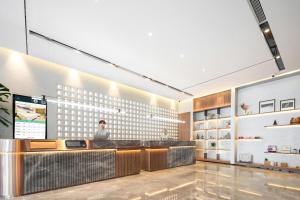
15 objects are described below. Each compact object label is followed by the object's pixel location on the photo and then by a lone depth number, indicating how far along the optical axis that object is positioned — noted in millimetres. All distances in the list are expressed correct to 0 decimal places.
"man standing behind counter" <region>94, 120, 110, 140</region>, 5508
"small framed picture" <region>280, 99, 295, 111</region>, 7273
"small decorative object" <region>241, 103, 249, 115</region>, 8781
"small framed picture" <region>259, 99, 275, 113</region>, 7881
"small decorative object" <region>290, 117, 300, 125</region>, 6920
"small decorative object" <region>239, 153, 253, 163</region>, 8336
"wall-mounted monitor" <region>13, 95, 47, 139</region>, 5320
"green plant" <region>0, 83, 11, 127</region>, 4904
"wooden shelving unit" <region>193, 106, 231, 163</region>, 9516
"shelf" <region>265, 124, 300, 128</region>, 7029
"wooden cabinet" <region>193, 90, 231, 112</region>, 9414
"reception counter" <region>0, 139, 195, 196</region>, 3789
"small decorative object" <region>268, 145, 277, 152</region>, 7566
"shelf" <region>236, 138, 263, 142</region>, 8176
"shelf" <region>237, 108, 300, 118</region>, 7277
